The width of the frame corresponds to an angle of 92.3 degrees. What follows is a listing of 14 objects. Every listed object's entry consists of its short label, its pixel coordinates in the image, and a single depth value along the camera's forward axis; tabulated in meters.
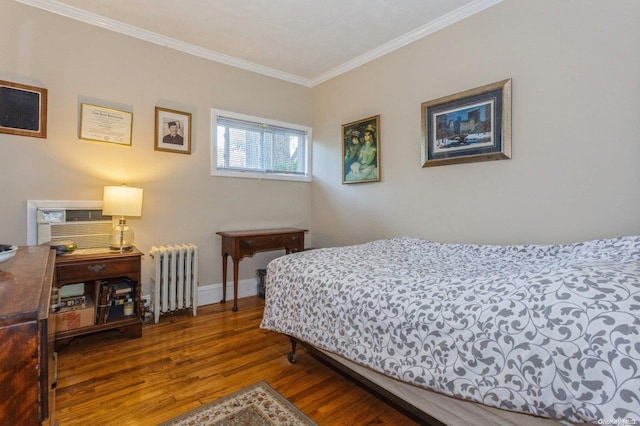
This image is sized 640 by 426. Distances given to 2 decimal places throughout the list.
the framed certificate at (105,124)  2.62
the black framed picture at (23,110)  2.30
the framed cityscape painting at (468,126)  2.29
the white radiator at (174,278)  2.78
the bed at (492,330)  0.89
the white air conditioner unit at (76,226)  2.41
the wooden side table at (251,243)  3.10
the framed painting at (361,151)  3.26
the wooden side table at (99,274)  2.19
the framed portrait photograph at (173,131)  2.99
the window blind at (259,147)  3.45
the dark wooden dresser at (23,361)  0.61
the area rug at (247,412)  1.50
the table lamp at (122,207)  2.46
